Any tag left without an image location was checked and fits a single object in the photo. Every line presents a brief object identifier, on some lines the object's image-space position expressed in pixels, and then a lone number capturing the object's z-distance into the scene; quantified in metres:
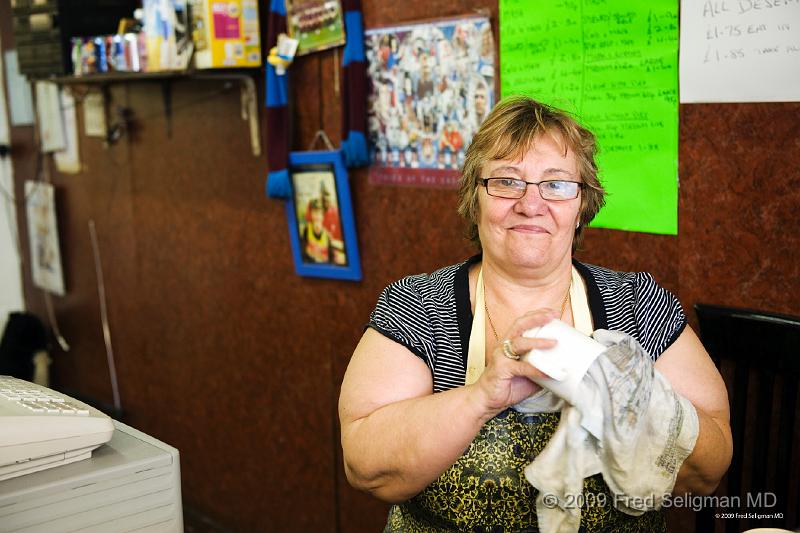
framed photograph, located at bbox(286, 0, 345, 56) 2.82
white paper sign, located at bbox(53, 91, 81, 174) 4.55
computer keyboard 1.42
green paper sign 2.07
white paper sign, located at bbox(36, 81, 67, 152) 4.68
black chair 1.86
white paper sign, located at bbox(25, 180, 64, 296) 4.86
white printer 1.40
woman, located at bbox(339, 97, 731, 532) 1.66
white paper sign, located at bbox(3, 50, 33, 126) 4.97
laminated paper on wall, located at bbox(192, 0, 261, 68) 2.95
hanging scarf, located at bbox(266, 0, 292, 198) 3.00
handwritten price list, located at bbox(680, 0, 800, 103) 1.82
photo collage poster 2.49
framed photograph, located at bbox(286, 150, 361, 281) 2.94
